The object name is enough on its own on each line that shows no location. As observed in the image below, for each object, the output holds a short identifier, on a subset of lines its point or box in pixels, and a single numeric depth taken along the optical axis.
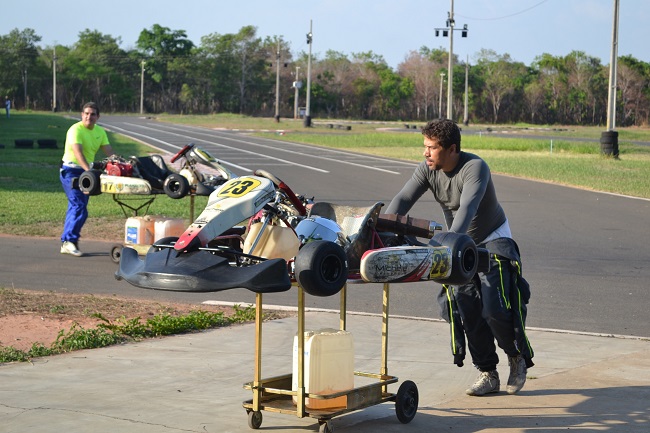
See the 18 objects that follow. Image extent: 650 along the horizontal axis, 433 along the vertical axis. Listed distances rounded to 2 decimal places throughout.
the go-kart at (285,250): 5.44
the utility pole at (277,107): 87.88
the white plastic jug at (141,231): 13.66
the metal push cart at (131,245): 13.40
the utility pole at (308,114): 76.19
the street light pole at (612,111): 38.88
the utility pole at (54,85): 123.25
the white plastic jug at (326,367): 6.14
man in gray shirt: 6.92
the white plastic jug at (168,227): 13.32
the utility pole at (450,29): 62.66
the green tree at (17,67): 133.56
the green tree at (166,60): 141.62
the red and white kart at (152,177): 13.17
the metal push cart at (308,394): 6.02
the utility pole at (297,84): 93.56
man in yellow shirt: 14.08
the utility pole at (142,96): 129.93
